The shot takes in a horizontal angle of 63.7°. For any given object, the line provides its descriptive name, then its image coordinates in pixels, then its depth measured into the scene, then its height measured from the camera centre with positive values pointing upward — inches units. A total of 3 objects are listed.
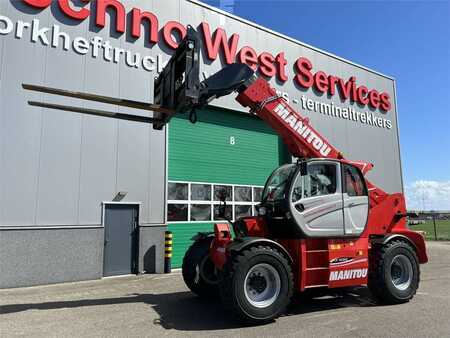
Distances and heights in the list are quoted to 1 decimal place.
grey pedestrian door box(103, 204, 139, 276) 426.0 -22.8
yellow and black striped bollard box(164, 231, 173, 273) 452.4 -40.4
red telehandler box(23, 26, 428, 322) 234.5 -7.1
